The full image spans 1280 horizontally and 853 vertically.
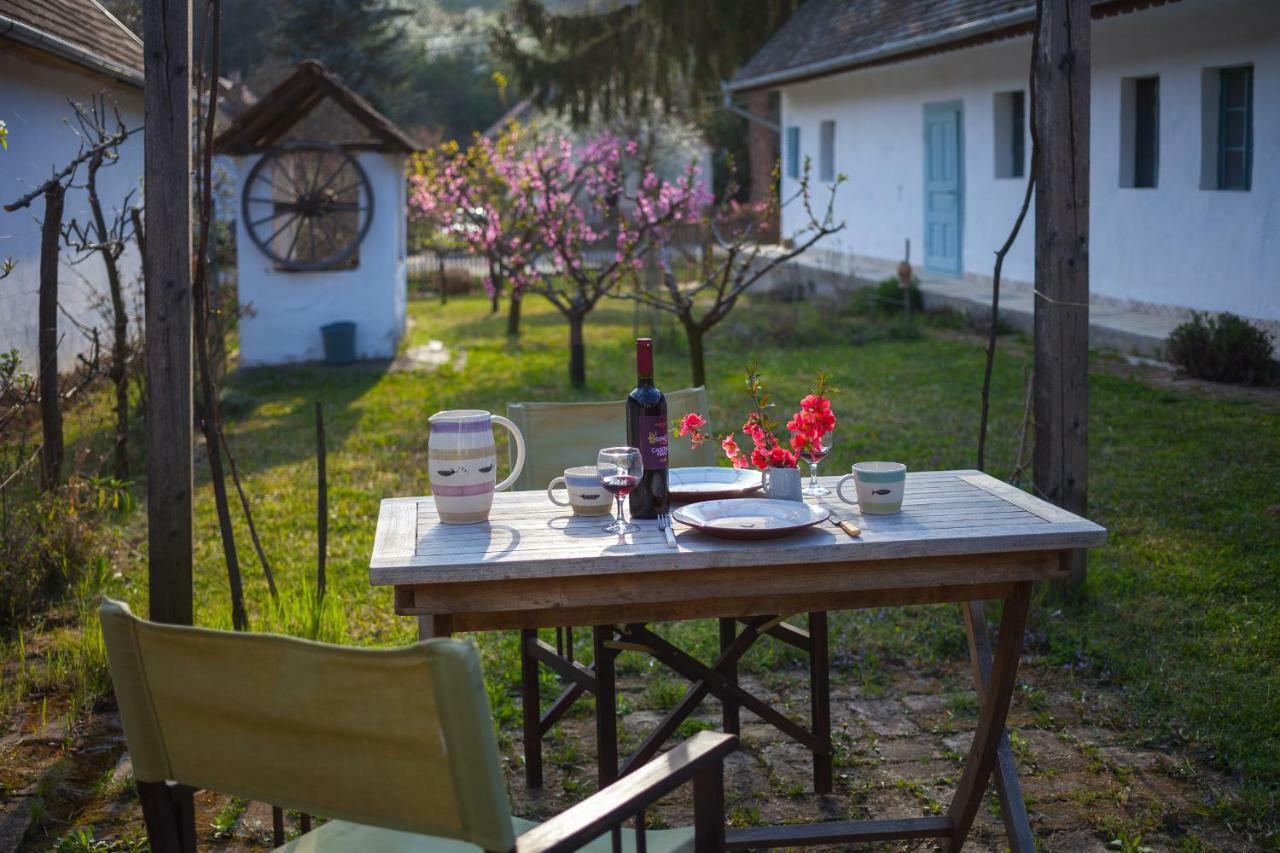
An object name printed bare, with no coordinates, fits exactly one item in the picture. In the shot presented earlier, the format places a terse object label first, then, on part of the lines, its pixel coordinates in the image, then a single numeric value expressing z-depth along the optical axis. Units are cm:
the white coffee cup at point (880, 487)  306
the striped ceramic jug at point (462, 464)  304
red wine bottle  306
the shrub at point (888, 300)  1478
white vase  317
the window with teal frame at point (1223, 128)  1075
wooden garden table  276
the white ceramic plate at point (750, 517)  284
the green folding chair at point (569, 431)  415
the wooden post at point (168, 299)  382
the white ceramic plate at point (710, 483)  329
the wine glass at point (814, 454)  318
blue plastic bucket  1239
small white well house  1191
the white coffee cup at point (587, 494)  313
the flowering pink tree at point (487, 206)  1282
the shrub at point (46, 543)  495
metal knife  287
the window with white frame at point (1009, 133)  1441
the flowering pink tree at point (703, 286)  835
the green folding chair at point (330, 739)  186
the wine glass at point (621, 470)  292
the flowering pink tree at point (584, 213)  1103
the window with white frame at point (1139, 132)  1205
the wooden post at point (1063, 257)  479
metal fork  285
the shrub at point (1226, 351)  946
